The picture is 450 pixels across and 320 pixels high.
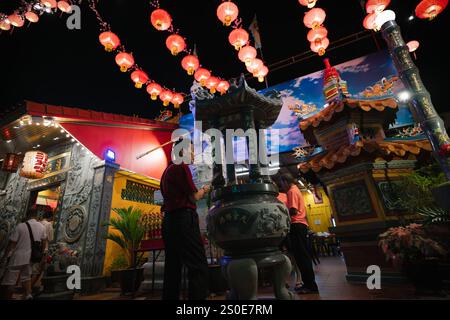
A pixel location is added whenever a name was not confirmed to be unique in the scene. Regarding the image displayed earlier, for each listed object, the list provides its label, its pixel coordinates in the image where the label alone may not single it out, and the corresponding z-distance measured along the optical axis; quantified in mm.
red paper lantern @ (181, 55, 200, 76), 9125
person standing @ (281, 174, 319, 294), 3438
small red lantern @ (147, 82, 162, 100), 10078
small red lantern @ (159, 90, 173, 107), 10547
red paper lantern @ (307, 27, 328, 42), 8109
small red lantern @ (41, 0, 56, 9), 6395
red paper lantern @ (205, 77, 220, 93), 10065
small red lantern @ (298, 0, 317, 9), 6851
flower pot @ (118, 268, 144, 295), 4844
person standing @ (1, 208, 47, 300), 4234
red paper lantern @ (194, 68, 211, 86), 9672
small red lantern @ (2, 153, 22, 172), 8422
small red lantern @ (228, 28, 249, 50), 8055
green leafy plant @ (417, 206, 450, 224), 3318
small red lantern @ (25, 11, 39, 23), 6607
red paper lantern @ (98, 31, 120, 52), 7398
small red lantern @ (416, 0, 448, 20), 5141
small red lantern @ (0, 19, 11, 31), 6539
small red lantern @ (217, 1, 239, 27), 7062
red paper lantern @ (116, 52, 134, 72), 8258
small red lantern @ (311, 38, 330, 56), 8352
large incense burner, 2288
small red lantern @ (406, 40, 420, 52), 8586
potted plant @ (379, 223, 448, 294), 2955
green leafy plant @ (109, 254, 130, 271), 6978
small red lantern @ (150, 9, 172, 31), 7093
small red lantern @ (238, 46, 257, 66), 8805
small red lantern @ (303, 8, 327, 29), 7453
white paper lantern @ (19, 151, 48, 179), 7809
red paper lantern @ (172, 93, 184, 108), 10888
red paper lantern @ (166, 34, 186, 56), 8125
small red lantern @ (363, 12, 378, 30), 6629
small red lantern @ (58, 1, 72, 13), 6520
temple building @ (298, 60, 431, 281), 4218
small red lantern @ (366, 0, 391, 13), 5927
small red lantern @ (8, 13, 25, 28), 6531
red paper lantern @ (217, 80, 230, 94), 10352
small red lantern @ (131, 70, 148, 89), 9273
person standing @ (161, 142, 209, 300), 2287
